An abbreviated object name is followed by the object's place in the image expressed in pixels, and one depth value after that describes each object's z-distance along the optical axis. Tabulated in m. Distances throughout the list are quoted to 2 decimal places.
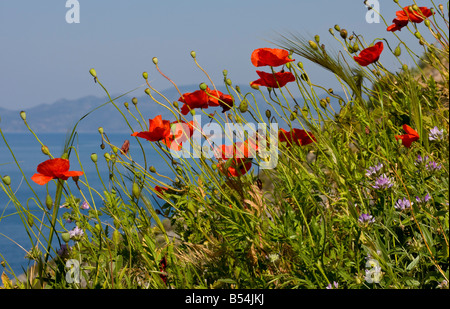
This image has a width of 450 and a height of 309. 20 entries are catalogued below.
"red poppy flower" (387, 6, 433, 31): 2.29
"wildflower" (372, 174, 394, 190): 2.01
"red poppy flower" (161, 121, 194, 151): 2.10
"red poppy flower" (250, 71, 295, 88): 2.09
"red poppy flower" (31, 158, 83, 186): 1.97
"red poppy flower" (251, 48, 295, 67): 2.05
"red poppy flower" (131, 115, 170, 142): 2.06
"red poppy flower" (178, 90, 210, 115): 2.10
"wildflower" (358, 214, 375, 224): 1.96
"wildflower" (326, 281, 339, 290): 1.93
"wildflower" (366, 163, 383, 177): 2.03
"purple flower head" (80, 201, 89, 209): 2.14
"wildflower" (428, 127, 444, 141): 2.05
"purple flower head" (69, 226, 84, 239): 2.02
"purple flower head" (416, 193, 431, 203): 1.98
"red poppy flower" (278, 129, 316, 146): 2.12
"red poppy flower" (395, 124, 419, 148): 2.04
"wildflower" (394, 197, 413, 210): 1.99
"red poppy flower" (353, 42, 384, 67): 2.20
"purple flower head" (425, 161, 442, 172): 2.02
